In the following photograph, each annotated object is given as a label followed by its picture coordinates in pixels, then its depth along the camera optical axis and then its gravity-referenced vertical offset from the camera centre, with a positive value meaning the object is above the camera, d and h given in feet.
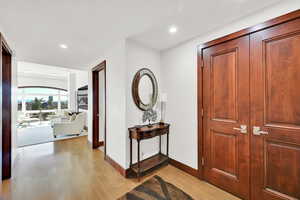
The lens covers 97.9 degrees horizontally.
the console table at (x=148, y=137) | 7.36 -2.18
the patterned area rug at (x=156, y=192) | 6.01 -4.49
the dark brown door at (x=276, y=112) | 4.68 -0.49
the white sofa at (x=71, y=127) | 15.14 -3.21
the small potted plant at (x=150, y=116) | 8.55 -1.07
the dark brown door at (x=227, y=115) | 5.82 -0.79
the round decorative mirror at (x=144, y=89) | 8.20 +0.71
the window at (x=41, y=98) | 24.61 +0.47
